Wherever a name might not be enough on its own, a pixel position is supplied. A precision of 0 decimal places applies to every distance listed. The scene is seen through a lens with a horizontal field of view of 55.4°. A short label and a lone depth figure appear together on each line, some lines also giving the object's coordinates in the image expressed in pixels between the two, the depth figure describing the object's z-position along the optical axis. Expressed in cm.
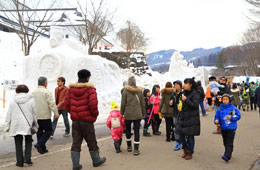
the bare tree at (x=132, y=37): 3634
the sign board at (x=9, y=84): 1404
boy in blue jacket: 472
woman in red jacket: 434
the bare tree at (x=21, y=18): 1991
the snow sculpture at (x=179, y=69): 2284
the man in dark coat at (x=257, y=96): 790
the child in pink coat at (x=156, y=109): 740
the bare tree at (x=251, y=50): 3381
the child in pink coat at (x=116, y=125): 548
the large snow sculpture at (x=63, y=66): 1298
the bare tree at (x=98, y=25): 2500
